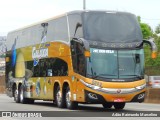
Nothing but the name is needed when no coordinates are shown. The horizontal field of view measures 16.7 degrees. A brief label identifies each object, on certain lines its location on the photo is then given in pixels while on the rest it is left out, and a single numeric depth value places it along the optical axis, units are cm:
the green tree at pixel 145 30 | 9138
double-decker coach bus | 2081
